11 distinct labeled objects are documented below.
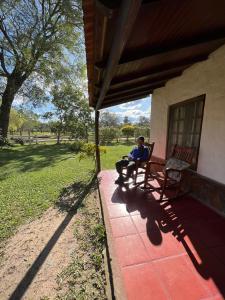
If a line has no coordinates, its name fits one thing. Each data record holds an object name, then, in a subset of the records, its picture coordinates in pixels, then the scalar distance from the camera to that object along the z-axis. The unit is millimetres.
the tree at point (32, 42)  8413
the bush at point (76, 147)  9219
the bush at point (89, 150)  4783
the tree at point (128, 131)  14798
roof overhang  904
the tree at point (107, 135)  12447
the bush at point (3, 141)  9788
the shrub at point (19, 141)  12291
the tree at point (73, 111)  12198
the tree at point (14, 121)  22949
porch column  4296
